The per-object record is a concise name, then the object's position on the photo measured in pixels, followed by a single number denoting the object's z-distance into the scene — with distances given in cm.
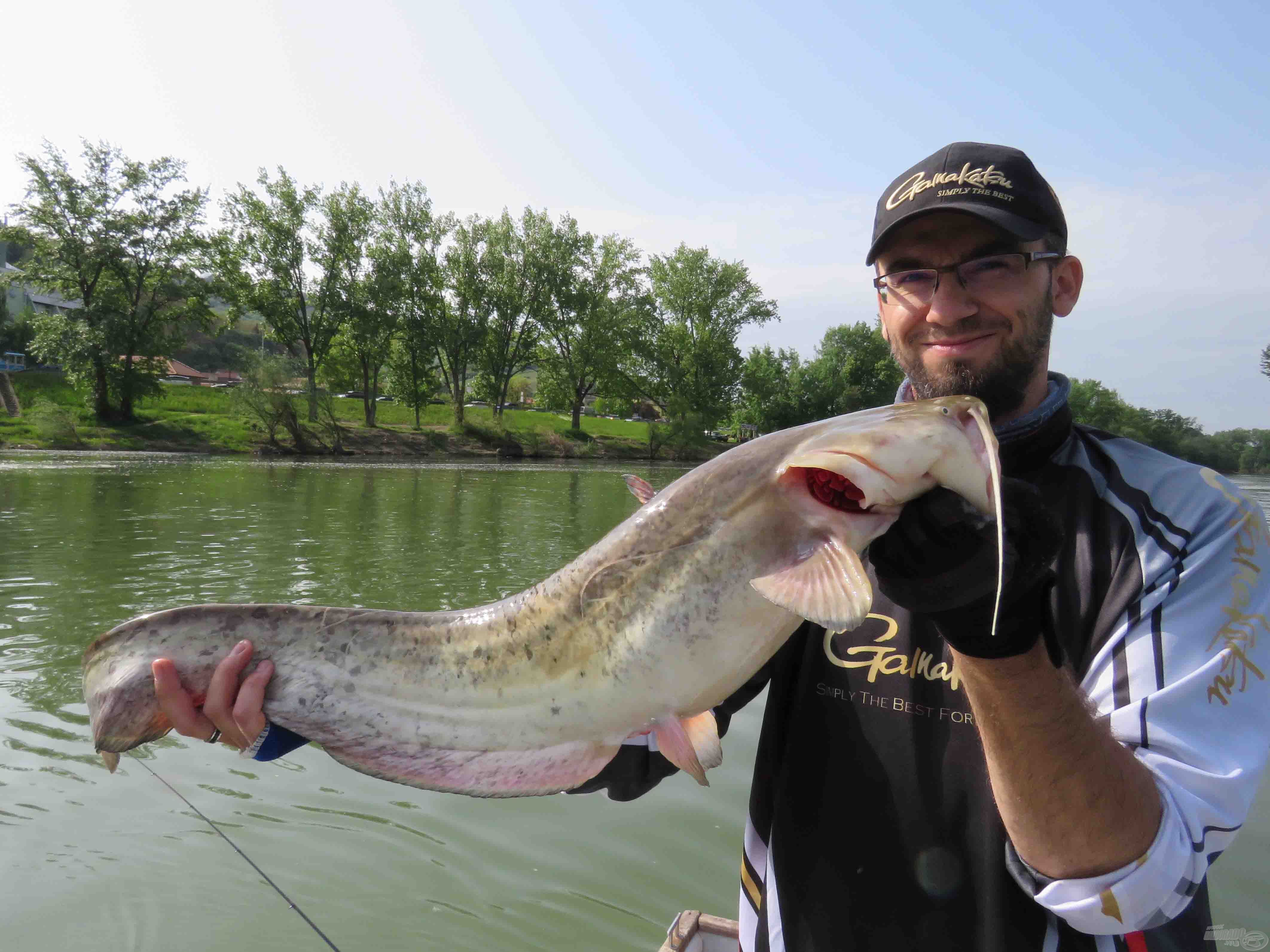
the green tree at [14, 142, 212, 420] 3700
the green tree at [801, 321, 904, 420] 6031
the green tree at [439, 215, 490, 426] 4922
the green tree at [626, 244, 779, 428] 5509
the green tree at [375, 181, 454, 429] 4550
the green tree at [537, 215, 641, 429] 5134
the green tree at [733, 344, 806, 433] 5728
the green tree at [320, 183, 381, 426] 4362
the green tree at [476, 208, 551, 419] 5031
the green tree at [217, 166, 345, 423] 4197
